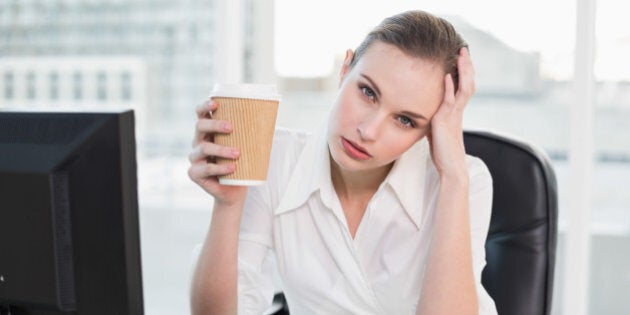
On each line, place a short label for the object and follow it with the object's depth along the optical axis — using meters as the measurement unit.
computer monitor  0.72
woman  1.21
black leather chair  1.32
